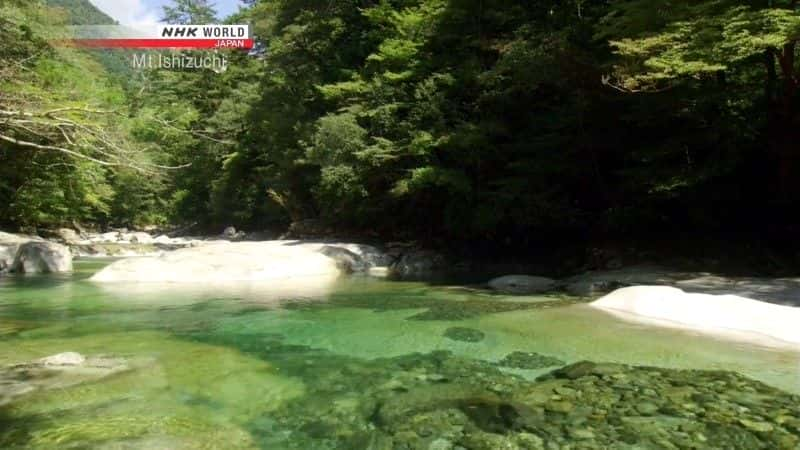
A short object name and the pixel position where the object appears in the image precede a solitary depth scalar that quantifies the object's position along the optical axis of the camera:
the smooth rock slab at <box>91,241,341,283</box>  15.20
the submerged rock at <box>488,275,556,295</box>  13.24
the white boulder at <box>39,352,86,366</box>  6.37
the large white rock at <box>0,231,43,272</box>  17.69
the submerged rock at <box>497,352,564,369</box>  6.55
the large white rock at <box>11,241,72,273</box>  17.47
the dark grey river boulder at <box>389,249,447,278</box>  18.70
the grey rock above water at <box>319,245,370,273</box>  18.72
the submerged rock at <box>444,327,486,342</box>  7.98
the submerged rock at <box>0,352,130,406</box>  5.51
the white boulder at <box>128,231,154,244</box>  33.19
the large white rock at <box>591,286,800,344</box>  7.64
